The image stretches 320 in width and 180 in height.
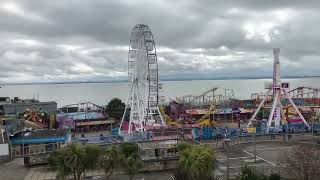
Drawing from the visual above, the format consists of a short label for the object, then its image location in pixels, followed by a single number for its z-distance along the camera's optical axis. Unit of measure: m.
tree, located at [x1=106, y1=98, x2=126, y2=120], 89.44
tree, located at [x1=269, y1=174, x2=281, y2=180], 30.38
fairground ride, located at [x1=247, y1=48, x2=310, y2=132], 60.78
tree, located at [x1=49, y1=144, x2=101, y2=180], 29.91
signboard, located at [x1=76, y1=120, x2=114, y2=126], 76.79
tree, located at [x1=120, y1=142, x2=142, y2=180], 30.77
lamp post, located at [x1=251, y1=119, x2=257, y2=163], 40.97
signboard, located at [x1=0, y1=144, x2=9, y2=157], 41.49
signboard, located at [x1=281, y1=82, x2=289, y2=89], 62.81
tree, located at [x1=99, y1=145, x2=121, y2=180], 30.81
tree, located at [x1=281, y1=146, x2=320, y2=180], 29.00
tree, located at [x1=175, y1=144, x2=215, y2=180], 28.23
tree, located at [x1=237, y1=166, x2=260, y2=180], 29.31
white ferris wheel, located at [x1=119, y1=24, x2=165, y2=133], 59.34
